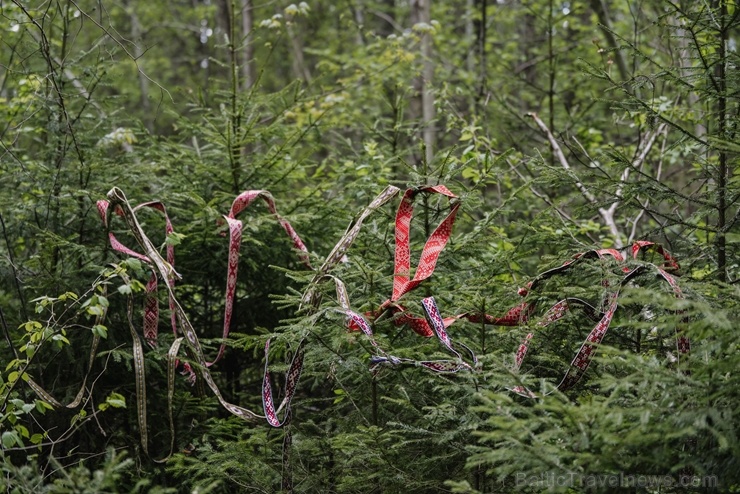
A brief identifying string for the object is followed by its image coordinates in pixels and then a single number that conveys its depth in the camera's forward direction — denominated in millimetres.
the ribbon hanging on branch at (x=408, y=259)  3146
